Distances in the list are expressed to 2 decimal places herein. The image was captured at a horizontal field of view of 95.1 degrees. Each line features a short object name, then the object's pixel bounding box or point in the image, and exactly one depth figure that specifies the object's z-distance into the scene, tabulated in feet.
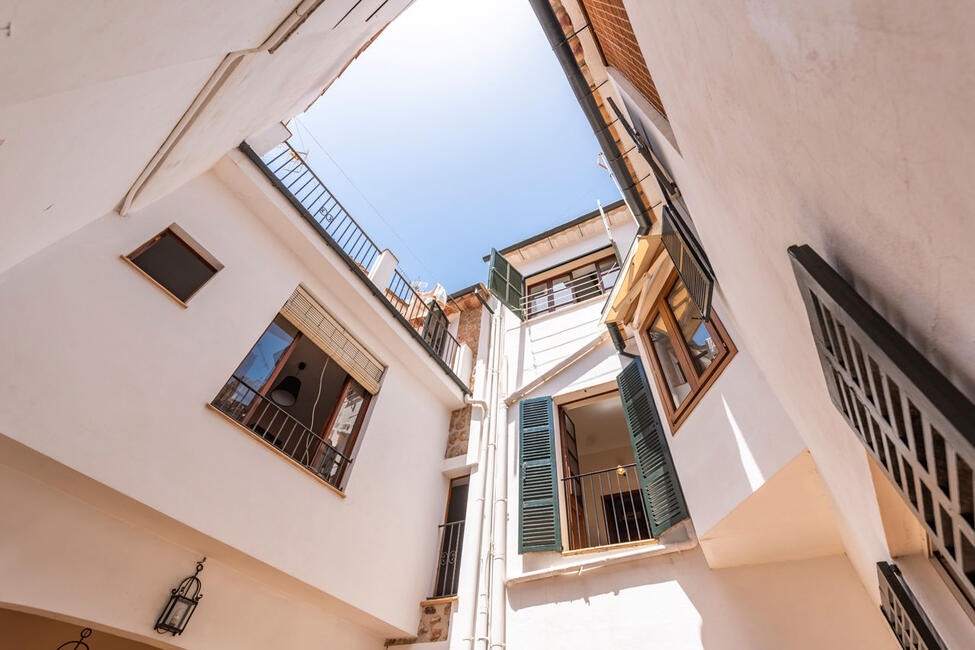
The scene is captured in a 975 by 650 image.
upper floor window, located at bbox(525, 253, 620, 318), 28.12
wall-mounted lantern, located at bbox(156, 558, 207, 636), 11.36
